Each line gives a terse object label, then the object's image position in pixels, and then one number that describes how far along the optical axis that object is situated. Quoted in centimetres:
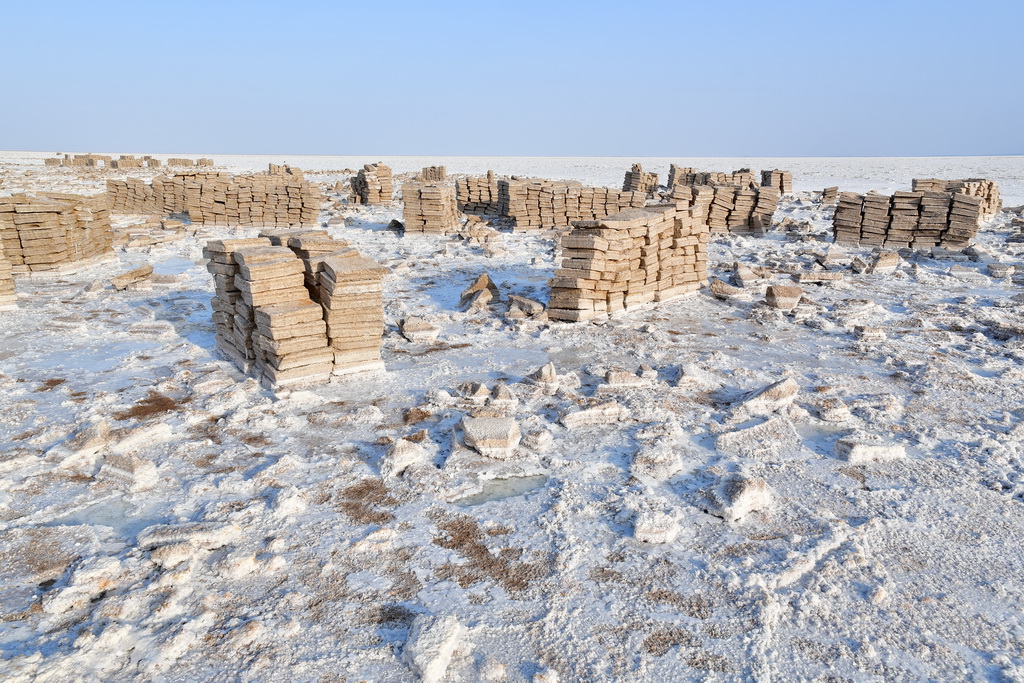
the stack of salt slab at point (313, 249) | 811
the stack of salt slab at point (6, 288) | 1087
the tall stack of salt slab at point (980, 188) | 2236
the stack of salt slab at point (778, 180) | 2998
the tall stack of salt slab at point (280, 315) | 752
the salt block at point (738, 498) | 501
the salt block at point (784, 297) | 1138
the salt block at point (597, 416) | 671
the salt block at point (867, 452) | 596
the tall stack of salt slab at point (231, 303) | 823
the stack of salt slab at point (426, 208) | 2000
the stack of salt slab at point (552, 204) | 2081
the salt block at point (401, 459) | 576
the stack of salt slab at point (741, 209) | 2061
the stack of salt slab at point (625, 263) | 1045
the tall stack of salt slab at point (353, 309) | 768
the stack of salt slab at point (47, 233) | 1292
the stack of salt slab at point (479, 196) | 2502
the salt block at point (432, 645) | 352
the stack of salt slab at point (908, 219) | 1697
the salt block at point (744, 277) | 1312
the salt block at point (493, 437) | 604
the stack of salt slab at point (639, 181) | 2934
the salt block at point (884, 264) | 1447
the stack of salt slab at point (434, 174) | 3381
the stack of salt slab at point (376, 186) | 2883
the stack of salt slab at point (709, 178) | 2834
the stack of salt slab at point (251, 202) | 2211
